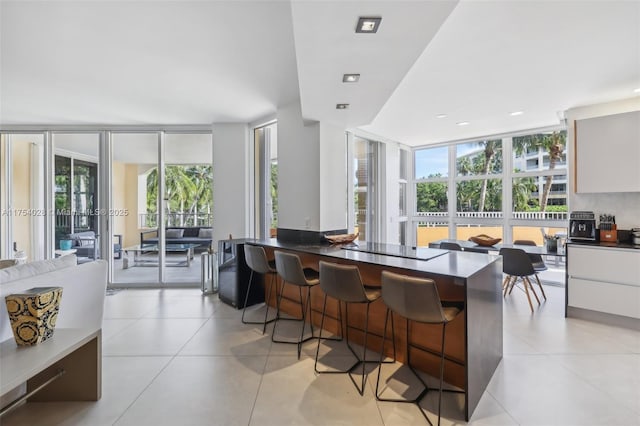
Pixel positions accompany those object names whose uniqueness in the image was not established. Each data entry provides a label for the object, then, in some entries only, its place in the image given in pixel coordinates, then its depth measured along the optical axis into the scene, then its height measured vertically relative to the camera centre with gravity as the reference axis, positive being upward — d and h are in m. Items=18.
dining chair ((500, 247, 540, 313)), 3.84 -0.70
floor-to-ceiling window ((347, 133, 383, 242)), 5.28 +0.41
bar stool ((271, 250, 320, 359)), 2.81 -0.62
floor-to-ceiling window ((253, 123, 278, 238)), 5.22 +0.55
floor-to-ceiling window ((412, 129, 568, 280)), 5.18 +0.41
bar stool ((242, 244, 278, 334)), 3.29 -0.59
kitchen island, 2.00 -0.83
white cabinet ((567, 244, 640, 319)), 3.28 -0.81
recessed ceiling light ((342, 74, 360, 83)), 2.43 +1.10
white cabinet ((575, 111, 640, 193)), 3.44 +0.67
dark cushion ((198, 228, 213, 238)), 7.72 -0.56
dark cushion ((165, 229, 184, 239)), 7.77 -0.58
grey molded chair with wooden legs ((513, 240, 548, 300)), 4.15 -0.77
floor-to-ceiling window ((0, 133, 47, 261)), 5.18 +0.16
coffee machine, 3.73 -0.21
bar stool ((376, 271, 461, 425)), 1.86 -0.59
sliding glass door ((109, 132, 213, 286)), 5.25 +0.23
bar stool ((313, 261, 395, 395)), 2.32 -0.61
